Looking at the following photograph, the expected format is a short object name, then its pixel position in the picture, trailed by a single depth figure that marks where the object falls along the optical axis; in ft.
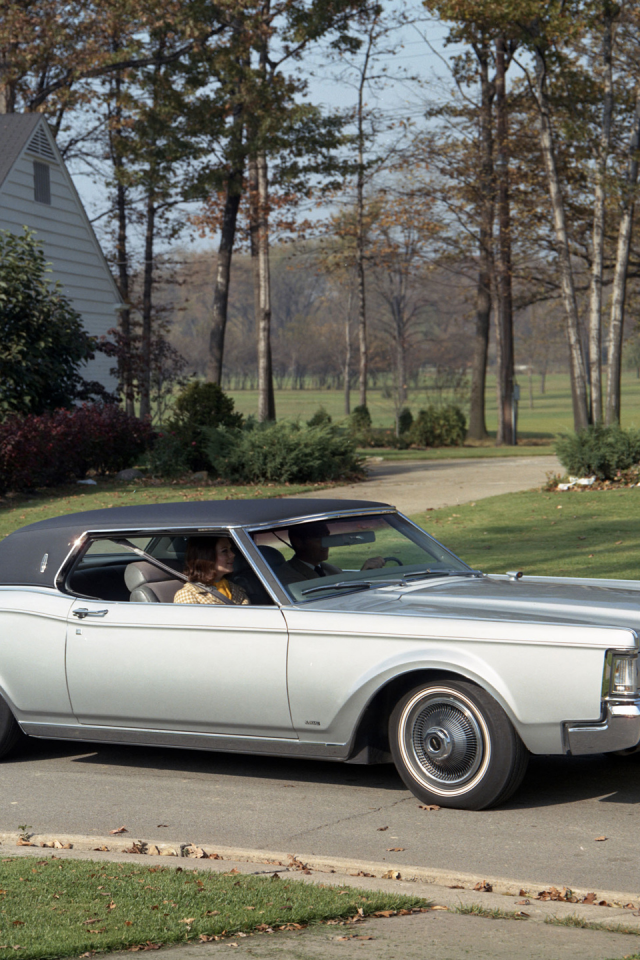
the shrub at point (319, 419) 80.53
